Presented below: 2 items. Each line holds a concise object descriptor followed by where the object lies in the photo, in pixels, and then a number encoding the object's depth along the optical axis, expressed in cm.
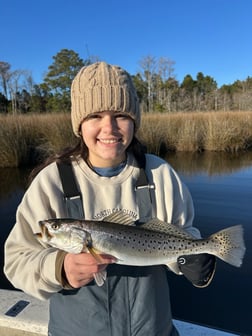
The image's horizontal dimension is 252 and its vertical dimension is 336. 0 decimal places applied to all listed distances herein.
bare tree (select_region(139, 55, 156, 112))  4919
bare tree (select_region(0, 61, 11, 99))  4791
